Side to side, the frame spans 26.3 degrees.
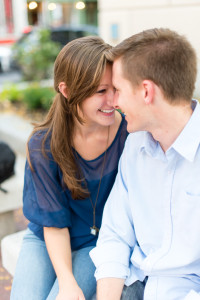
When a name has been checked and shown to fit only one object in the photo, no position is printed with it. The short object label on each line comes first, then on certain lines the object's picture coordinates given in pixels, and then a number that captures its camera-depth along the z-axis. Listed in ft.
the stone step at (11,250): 9.04
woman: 6.83
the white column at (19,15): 63.57
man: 5.61
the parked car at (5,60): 45.48
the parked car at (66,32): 40.19
